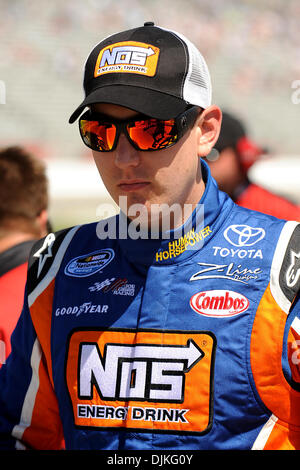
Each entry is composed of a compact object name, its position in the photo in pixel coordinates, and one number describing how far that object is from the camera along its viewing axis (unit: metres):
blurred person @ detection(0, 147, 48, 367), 5.36
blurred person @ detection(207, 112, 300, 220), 8.71
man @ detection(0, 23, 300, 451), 2.82
